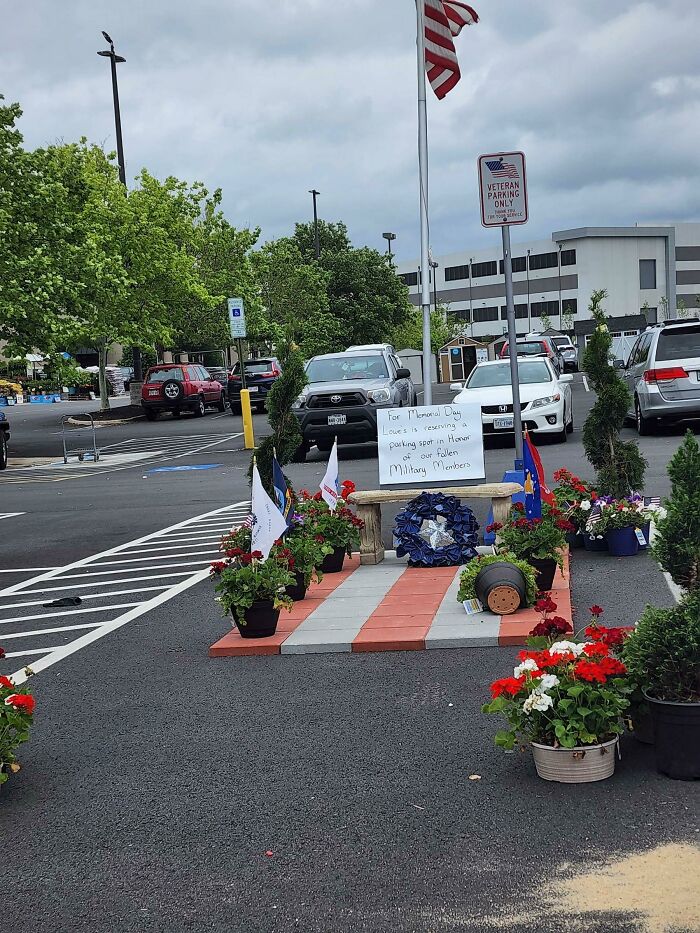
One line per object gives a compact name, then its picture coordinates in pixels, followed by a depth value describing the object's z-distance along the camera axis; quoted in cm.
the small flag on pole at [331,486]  985
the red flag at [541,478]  910
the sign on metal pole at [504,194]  984
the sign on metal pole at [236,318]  2459
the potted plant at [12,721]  496
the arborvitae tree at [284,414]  958
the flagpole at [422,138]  1401
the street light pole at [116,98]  4103
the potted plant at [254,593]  738
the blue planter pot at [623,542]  953
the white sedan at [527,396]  1995
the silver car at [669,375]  1927
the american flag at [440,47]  1437
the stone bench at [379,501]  980
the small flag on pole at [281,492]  901
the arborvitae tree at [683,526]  496
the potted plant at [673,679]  455
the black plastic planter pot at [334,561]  976
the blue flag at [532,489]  859
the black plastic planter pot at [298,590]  847
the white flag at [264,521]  782
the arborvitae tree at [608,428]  986
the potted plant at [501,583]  752
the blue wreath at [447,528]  971
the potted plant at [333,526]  960
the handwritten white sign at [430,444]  1005
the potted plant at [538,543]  798
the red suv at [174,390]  3891
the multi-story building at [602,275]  10475
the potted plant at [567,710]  462
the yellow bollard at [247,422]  2550
